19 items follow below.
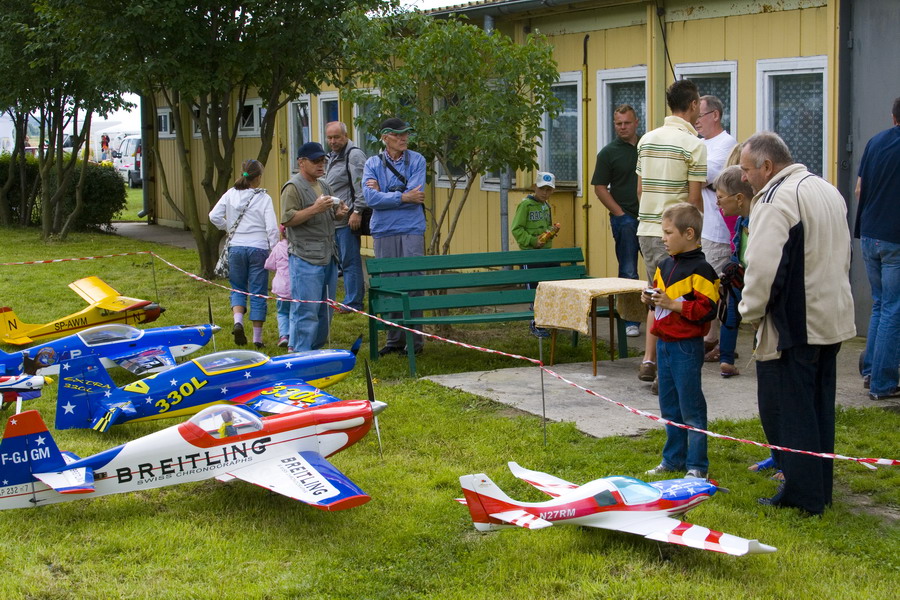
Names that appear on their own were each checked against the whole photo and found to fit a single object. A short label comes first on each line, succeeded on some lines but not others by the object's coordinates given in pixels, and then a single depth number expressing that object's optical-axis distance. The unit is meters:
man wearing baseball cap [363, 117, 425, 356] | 9.92
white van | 46.47
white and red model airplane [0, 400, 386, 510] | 5.74
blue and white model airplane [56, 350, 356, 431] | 7.50
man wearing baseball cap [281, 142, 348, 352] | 9.38
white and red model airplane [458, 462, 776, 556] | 5.13
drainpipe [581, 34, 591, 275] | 13.19
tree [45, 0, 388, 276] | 14.05
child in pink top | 10.52
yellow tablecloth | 8.55
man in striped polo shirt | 8.13
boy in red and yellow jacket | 5.96
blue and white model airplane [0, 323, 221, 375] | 9.02
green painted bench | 9.70
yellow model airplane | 10.63
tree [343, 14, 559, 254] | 10.56
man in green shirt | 10.62
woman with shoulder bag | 10.70
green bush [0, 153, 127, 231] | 24.02
